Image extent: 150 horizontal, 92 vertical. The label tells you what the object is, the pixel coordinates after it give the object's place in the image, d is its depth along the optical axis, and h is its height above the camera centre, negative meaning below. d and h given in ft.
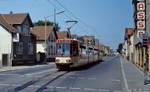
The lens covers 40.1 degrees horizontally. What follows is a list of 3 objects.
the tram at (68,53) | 58.52 -0.85
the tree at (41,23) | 223.33 +30.13
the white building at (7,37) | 96.36 +6.39
